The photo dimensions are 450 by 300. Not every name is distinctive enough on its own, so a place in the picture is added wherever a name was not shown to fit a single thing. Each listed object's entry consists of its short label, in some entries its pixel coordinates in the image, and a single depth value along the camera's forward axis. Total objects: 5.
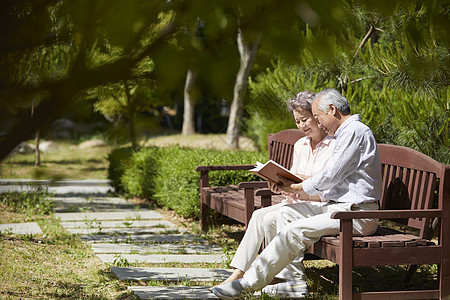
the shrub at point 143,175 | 17.40
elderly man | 7.62
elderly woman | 8.24
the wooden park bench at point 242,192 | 9.96
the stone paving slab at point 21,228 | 12.85
